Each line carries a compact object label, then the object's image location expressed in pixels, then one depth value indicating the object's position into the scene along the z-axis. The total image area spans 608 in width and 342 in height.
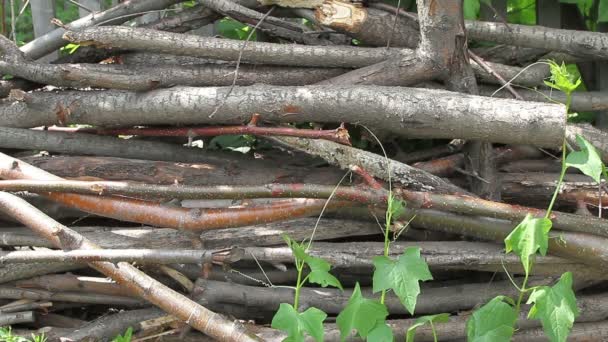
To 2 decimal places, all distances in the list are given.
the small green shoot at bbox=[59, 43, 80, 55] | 2.62
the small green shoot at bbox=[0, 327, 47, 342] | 2.12
